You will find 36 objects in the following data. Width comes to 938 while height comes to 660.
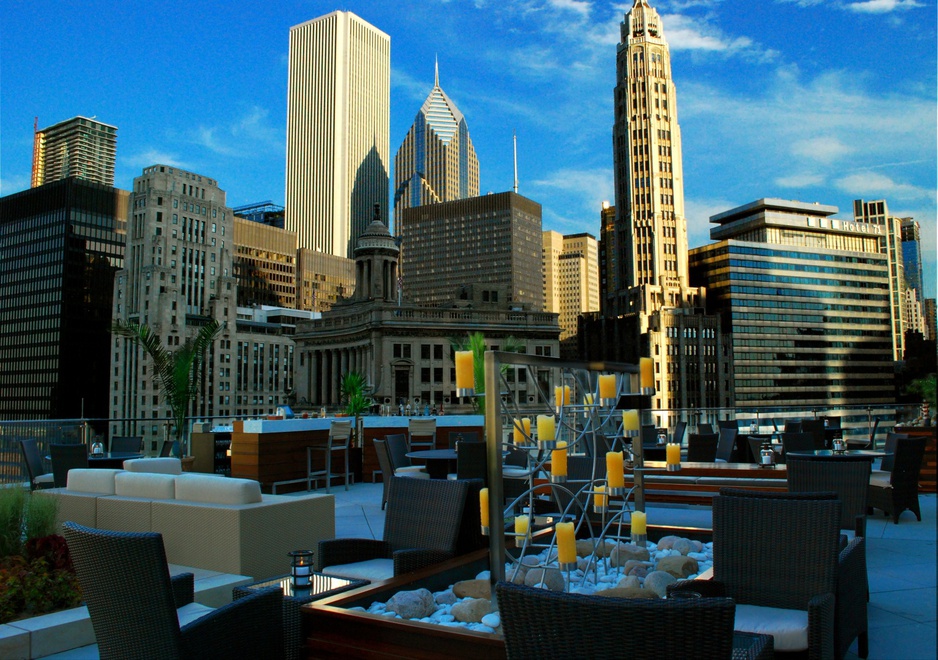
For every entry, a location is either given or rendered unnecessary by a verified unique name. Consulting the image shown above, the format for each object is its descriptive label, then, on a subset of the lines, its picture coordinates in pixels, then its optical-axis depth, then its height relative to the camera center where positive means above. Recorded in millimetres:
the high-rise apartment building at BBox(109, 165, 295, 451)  102688 +13909
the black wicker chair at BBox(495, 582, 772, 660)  2229 -728
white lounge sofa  5965 -1047
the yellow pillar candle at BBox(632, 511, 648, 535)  4832 -882
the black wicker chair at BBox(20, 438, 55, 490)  11289 -1062
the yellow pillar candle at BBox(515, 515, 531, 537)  4109 -753
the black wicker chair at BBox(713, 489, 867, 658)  3877 -957
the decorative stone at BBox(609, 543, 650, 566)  5133 -1164
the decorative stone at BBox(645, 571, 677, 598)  4234 -1129
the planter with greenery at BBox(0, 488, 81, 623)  5055 -1195
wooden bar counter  12981 -994
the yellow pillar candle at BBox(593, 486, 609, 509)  4680 -810
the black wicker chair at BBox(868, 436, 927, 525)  9039 -1261
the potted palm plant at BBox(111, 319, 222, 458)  14352 +553
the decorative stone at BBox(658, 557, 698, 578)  4848 -1181
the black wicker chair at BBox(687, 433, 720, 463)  11570 -979
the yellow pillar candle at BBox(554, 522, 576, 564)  3816 -801
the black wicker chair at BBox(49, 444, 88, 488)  10453 -891
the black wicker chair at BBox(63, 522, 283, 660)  3104 -881
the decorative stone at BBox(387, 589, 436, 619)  3941 -1147
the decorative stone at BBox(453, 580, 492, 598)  4375 -1188
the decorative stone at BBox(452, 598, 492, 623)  3920 -1170
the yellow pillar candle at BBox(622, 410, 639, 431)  4875 -224
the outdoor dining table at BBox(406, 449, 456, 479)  10477 -1092
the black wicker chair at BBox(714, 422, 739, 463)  12702 -1041
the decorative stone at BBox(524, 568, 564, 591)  4207 -1092
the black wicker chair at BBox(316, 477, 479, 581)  5000 -1011
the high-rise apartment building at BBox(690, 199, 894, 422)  119125 +12855
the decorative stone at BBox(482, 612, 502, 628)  3746 -1173
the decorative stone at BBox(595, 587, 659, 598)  3916 -1086
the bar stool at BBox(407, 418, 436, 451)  15156 -823
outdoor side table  3760 -1142
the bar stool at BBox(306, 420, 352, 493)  13188 -1001
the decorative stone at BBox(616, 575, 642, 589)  4511 -1194
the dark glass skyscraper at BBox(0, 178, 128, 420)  107188 +14350
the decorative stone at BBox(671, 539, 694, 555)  5513 -1193
